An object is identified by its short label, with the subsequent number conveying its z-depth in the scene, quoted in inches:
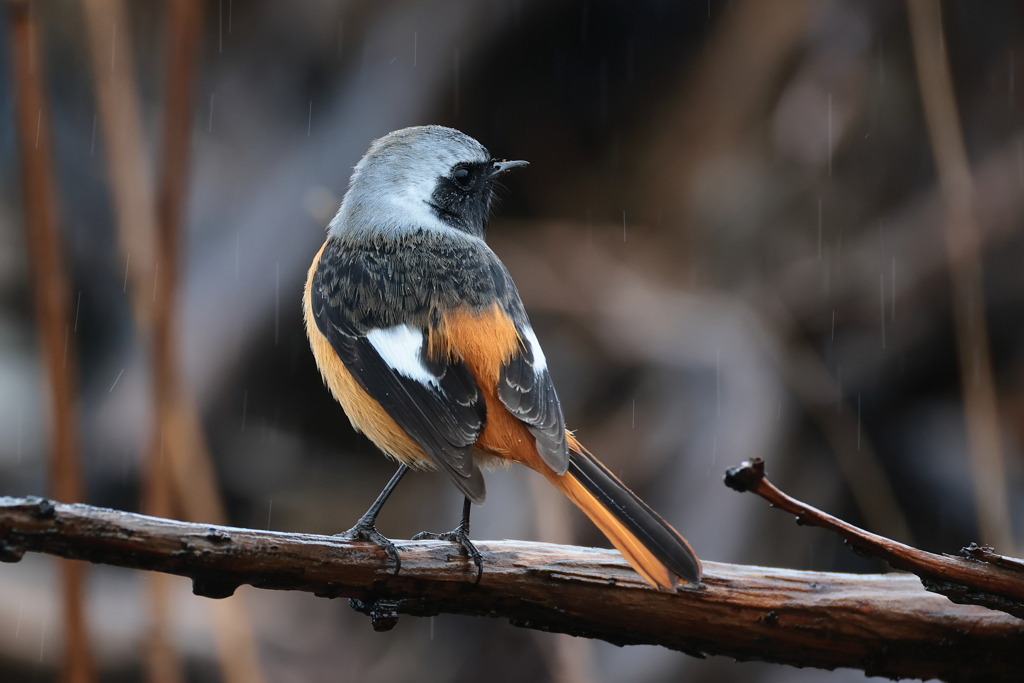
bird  161.9
